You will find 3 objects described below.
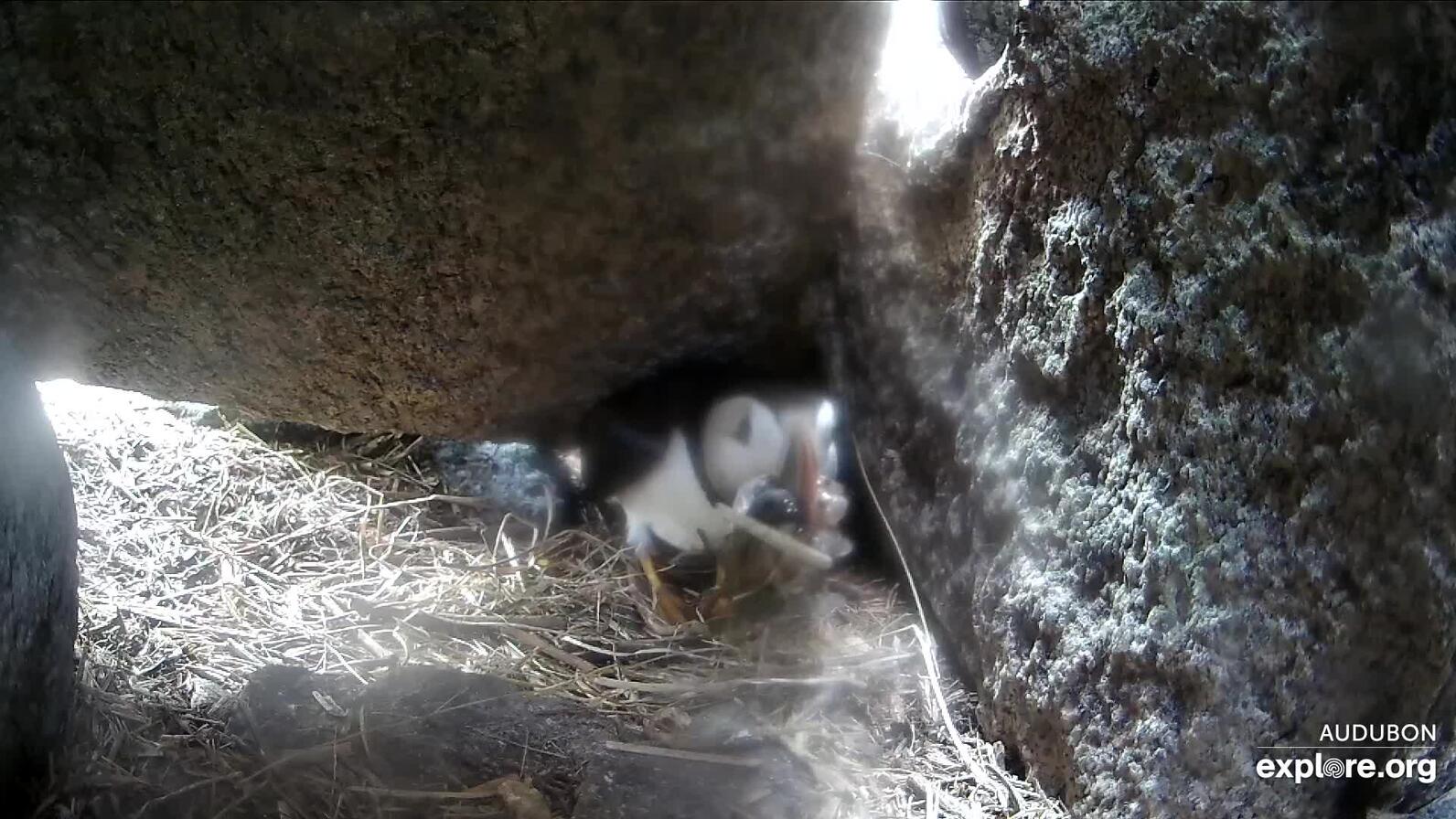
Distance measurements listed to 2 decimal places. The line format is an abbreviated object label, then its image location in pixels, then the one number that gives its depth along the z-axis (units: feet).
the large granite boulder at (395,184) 1.41
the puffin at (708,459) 2.11
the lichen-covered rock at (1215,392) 1.15
